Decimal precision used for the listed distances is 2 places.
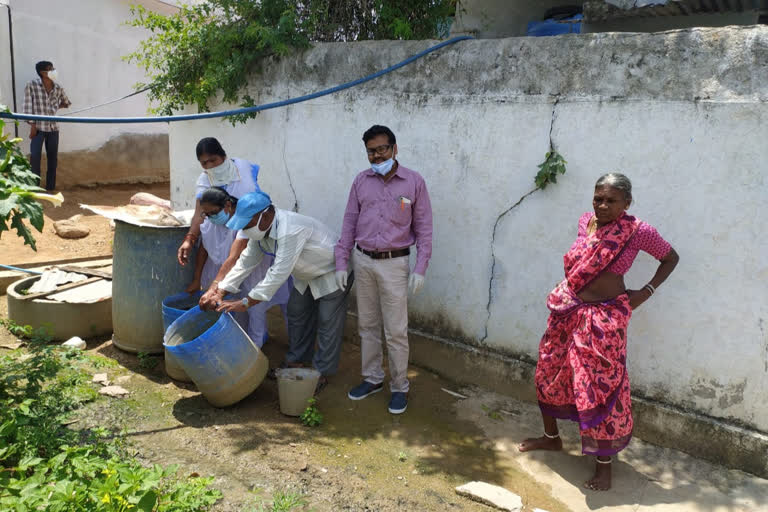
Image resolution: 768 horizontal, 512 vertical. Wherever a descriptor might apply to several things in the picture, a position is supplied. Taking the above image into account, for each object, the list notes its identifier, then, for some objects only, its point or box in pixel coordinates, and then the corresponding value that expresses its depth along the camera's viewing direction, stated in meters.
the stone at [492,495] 3.12
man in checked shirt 8.61
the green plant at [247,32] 5.45
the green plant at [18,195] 2.89
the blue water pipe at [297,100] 4.14
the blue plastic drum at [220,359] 3.69
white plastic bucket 3.89
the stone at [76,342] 4.68
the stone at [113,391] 4.05
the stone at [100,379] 4.20
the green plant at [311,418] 3.86
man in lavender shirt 3.92
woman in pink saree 3.19
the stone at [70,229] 7.61
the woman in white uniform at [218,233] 4.50
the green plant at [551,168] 3.85
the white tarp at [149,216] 4.40
